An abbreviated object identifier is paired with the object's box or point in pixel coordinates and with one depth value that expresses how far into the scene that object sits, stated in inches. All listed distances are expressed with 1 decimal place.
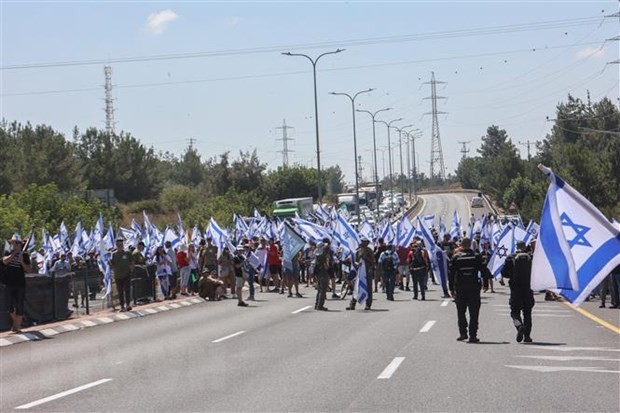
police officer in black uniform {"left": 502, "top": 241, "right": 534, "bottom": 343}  651.5
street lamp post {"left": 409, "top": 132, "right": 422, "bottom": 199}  5693.9
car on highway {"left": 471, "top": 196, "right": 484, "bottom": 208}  4419.3
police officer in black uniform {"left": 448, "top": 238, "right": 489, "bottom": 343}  655.1
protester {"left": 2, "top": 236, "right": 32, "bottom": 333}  787.4
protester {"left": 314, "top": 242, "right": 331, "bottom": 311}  965.8
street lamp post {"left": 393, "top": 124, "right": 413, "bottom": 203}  5075.5
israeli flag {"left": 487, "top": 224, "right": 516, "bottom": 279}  1236.3
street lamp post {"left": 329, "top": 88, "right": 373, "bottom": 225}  2806.6
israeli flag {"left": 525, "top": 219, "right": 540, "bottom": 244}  1214.3
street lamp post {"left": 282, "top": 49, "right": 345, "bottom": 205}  2353.6
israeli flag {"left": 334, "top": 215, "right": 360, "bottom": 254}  1230.3
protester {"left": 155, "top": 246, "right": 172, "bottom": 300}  1163.9
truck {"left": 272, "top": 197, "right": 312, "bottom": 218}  3024.1
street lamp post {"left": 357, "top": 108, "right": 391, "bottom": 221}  3516.2
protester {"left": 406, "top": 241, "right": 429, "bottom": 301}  1100.5
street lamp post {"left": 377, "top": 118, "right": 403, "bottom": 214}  4241.6
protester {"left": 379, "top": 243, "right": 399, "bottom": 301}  1145.4
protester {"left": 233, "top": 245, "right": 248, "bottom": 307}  1079.6
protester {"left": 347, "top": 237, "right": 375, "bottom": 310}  969.5
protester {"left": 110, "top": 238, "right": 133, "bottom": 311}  968.9
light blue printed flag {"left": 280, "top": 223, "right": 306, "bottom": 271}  1207.6
